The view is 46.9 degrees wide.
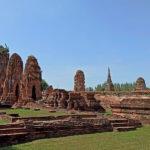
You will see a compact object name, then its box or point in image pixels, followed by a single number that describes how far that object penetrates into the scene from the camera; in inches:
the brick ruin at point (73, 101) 528.9
